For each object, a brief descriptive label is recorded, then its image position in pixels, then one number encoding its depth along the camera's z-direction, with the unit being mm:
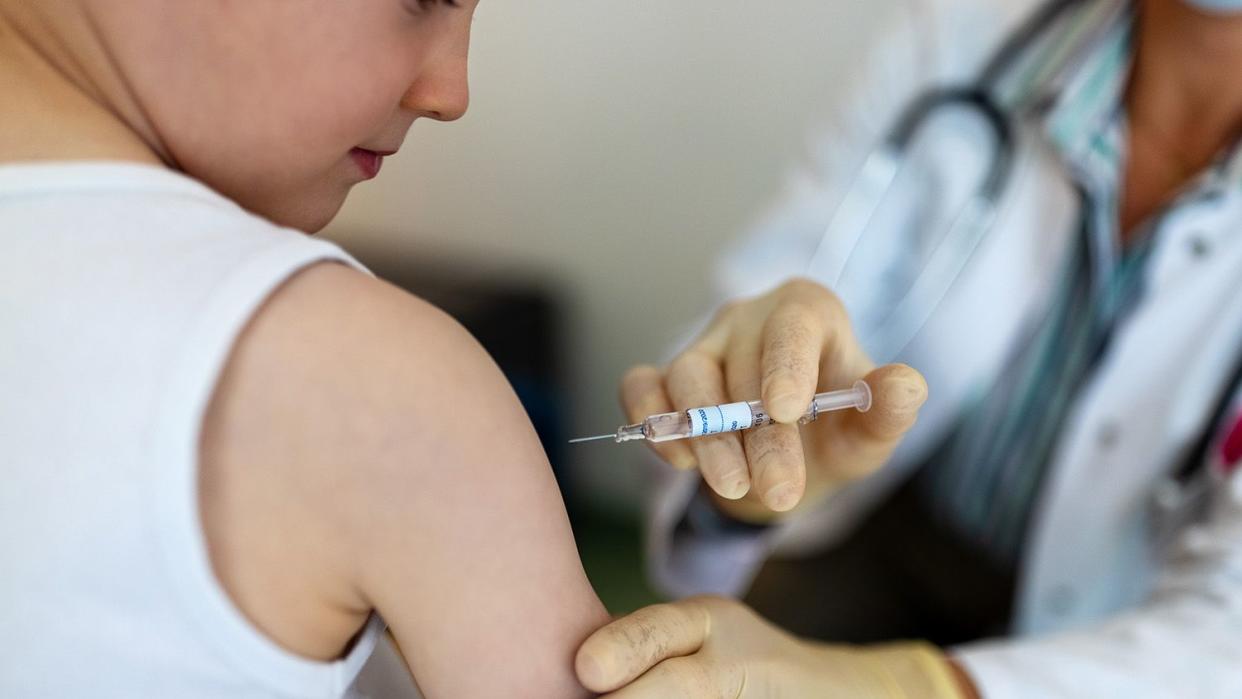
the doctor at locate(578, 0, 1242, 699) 922
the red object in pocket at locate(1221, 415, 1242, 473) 1039
